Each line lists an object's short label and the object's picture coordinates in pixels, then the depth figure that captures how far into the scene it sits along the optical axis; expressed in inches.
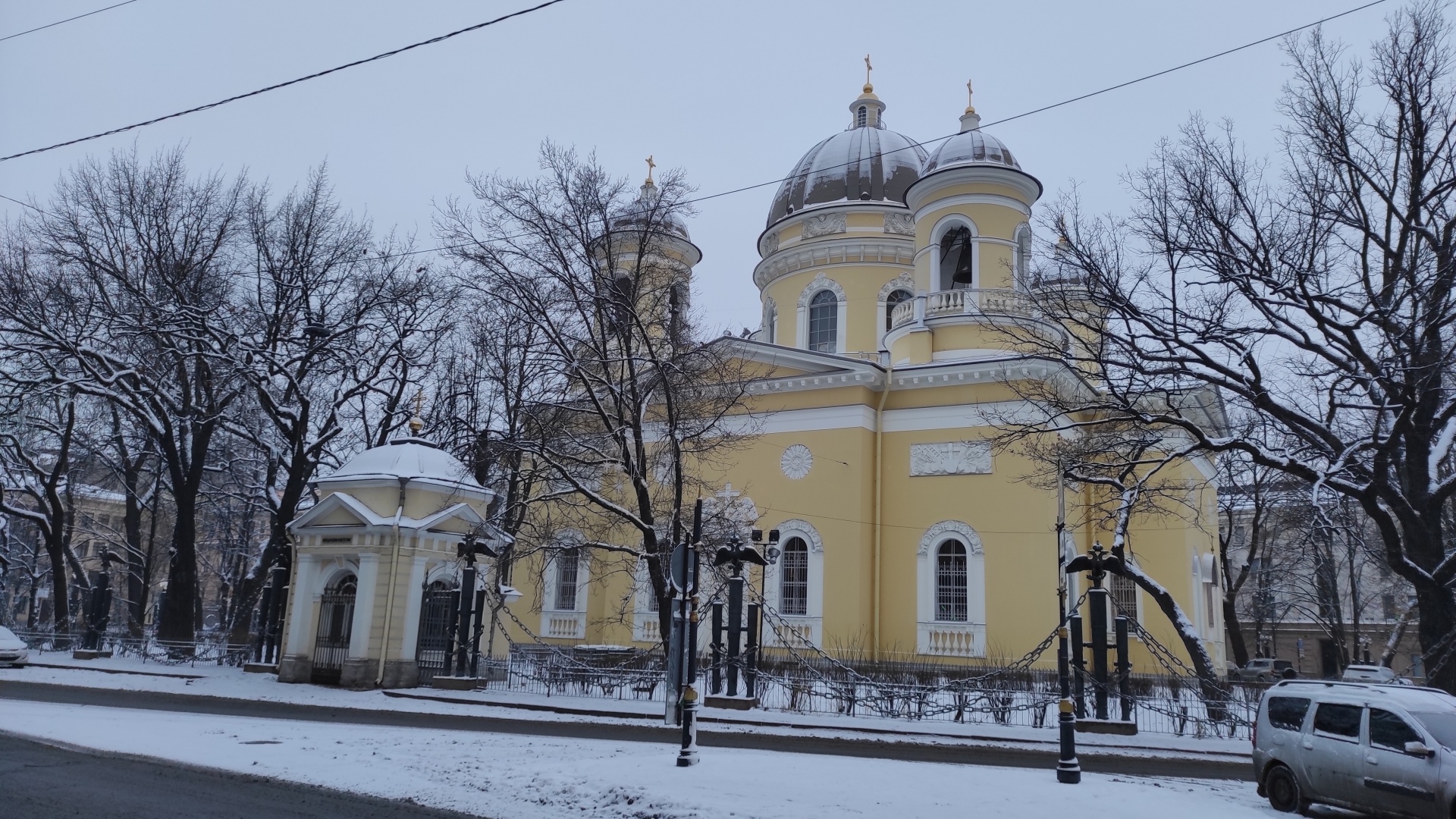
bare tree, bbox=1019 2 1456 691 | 562.6
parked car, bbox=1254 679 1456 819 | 343.9
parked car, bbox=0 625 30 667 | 882.1
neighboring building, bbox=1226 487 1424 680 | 1157.7
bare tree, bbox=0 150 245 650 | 987.3
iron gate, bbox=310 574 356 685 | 761.0
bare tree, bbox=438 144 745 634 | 805.9
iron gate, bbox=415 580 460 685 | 771.4
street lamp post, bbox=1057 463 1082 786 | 389.4
